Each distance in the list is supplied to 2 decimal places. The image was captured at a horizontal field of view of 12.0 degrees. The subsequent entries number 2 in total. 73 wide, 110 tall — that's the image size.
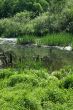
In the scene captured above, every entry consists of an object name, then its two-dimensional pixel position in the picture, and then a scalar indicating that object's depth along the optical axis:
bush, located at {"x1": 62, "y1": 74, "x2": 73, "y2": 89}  12.44
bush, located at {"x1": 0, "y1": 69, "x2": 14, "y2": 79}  14.12
